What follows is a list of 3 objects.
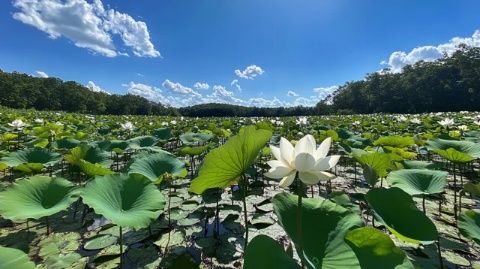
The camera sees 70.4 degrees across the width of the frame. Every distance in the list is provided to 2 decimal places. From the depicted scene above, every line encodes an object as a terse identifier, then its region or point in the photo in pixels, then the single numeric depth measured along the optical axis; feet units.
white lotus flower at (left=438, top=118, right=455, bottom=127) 18.59
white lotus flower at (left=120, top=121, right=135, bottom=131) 19.96
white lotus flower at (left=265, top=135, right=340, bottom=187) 4.38
